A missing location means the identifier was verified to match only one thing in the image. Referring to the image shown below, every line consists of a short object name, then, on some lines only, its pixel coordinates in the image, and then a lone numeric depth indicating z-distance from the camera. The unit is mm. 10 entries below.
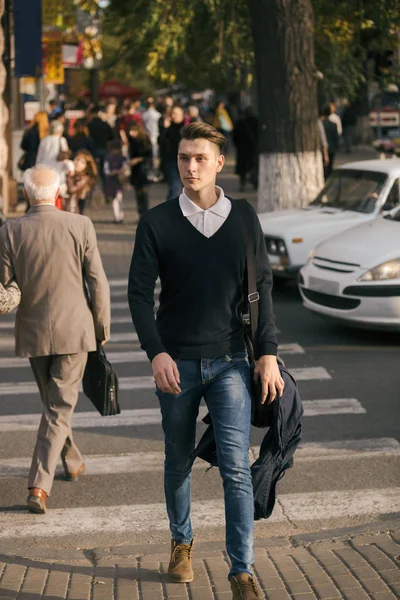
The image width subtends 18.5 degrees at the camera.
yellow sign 29141
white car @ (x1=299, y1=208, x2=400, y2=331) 10844
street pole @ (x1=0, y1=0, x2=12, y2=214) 17656
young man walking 4910
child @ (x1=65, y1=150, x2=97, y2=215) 18156
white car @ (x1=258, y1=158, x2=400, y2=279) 13547
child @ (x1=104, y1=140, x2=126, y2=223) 20766
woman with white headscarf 18578
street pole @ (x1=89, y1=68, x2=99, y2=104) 37697
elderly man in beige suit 6645
